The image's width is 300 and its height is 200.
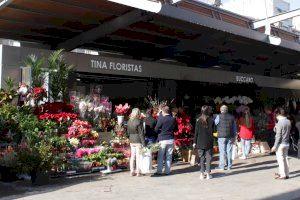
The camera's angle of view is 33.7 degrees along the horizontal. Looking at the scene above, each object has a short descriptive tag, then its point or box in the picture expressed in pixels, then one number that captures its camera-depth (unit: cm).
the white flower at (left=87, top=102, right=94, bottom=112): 1430
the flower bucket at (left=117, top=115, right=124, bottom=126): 1452
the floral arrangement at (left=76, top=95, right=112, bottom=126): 1418
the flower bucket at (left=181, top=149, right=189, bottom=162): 1420
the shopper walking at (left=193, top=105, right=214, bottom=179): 1146
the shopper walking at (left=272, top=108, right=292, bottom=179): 1146
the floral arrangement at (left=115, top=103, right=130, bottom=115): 1458
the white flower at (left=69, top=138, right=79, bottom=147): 1240
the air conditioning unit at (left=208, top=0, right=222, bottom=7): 2158
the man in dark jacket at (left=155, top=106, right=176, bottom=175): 1189
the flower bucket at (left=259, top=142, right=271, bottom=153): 1706
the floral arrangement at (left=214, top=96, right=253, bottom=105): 1854
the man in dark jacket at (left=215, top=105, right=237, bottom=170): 1276
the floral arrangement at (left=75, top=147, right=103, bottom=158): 1229
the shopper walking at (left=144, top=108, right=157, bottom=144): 1308
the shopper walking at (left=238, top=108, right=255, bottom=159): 1552
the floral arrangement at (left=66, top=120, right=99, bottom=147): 1268
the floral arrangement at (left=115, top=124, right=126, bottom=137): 1407
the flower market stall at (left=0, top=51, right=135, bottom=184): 1052
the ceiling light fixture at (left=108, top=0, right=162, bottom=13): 1260
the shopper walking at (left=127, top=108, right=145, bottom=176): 1152
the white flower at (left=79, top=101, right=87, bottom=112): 1413
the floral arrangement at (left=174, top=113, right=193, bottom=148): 1434
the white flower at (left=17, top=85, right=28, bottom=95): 1284
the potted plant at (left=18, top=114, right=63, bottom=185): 1027
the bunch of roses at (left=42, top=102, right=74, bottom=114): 1305
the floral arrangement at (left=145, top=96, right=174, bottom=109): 1484
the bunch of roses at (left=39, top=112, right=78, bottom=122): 1272
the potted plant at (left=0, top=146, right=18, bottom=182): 1046
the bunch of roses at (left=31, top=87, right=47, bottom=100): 1299
